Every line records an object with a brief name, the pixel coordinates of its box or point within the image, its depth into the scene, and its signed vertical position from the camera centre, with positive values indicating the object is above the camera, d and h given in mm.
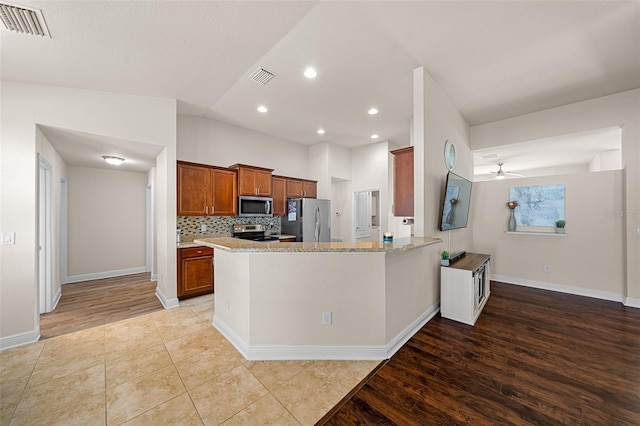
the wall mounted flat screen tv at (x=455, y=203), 3373 +153
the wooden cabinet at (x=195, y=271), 3854 -959
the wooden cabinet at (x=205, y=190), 4094 +424
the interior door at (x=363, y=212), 6543 +33
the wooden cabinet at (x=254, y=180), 4730 +678
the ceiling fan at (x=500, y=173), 6891 +1207
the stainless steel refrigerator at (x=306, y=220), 5512 -154
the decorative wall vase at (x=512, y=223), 4633 -197
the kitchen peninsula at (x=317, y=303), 2256 -848
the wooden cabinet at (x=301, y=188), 5753 +634
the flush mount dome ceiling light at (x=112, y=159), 4137 +956
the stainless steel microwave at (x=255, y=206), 4773 +154
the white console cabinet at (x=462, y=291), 2973 -1009
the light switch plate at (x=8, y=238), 2573 -256
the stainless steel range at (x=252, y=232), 4938 -400
